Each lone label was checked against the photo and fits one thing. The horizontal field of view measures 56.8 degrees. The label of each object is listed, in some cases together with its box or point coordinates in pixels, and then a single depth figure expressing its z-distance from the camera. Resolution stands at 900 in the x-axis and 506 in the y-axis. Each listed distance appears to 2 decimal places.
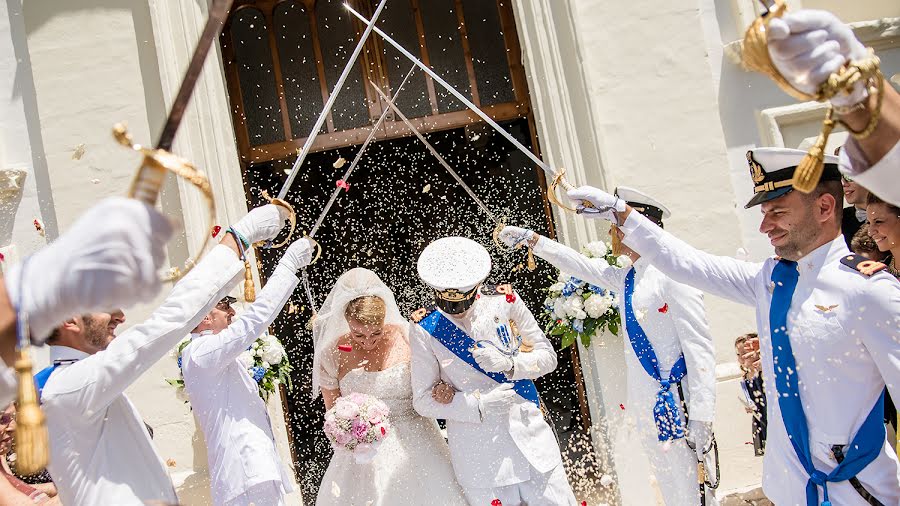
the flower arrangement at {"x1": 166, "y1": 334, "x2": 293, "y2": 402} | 5.50
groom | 4.77
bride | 4.97
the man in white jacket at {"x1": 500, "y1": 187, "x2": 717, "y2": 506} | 4.61
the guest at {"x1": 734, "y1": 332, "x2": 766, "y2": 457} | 4.58
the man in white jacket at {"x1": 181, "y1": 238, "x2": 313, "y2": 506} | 4.04
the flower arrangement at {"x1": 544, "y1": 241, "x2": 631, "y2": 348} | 5.96
